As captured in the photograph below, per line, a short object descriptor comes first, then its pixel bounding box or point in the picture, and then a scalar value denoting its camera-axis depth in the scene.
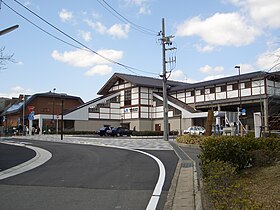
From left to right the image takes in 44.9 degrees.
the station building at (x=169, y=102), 42.66
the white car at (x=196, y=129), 44.47
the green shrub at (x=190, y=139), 23.67
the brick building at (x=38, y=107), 59.97
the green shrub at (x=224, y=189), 4.50
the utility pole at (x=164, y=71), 31.61
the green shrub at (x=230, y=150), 9.42
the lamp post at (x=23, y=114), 54.22
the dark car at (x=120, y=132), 49.19
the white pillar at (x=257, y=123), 16.08
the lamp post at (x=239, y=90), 43.17
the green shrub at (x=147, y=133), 42.25
